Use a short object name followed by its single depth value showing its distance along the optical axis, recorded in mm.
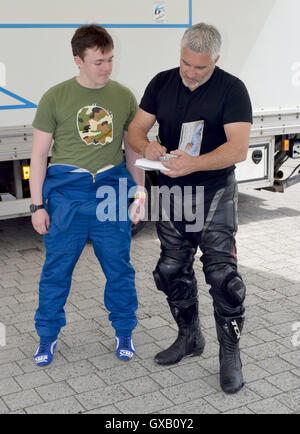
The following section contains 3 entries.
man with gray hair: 3385
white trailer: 5484
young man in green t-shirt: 3670
